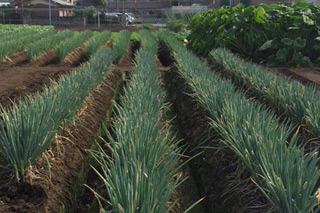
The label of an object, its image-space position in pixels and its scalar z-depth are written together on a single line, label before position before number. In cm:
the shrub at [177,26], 2481
